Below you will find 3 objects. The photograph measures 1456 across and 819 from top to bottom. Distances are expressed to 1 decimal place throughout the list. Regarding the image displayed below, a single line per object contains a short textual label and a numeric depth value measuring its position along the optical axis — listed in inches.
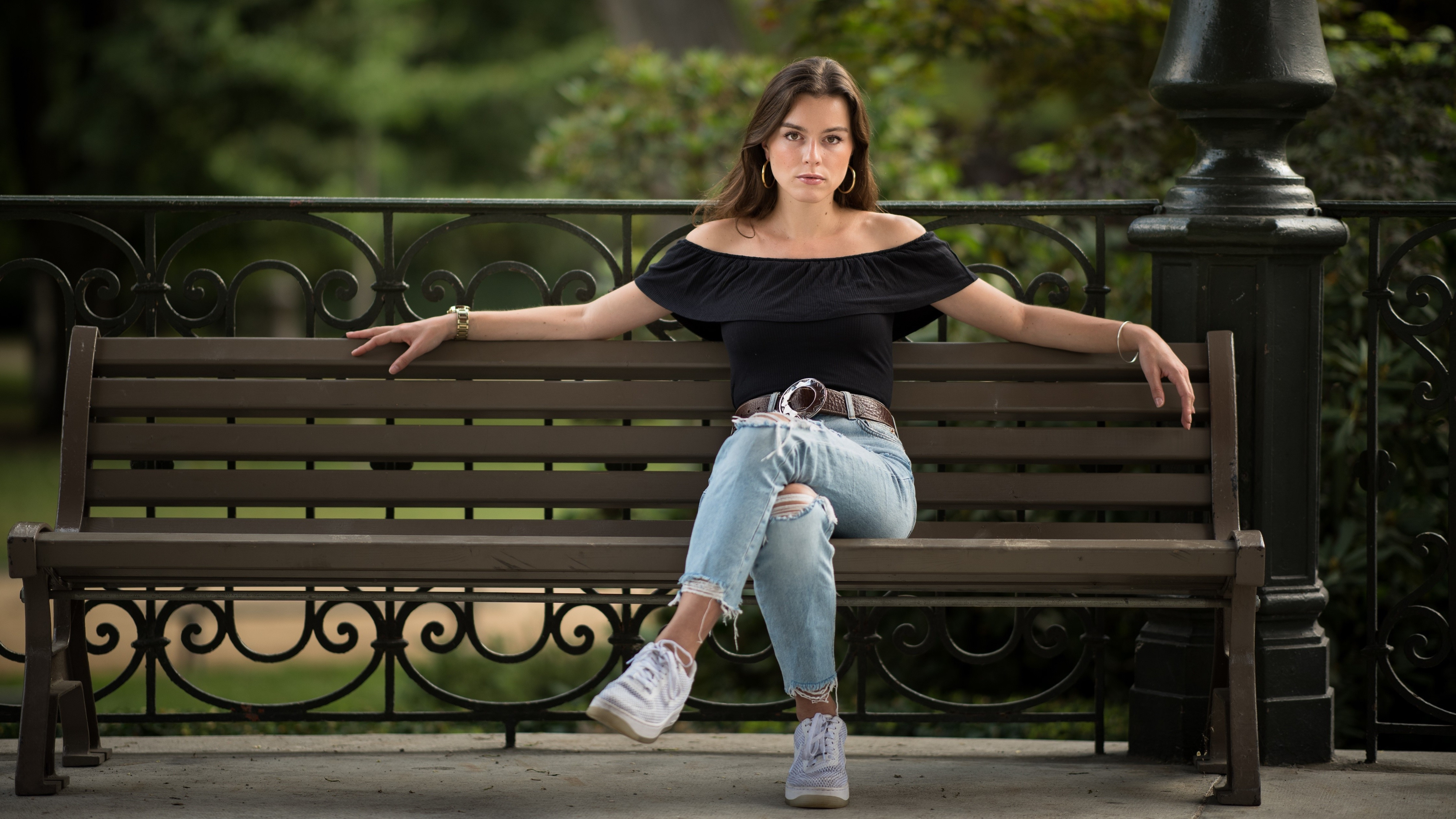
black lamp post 275.1
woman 234.5
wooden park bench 263.3
